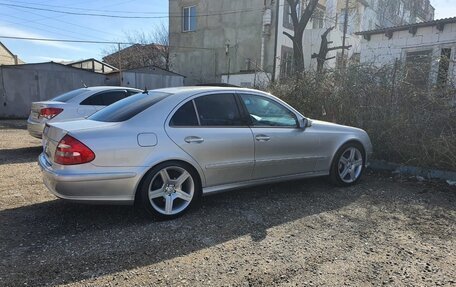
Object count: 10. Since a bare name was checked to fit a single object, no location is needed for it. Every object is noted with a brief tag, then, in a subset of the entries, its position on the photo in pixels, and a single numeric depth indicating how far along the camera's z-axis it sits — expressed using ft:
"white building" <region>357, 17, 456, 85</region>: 40.81
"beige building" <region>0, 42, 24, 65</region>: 113.60
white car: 25.70
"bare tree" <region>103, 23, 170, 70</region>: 121.77
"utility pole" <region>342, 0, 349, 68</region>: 70.46
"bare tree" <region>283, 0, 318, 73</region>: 57.57
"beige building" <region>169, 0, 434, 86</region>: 68.39
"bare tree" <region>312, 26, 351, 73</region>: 57.97
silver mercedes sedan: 12.60
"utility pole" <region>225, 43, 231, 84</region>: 74.24
